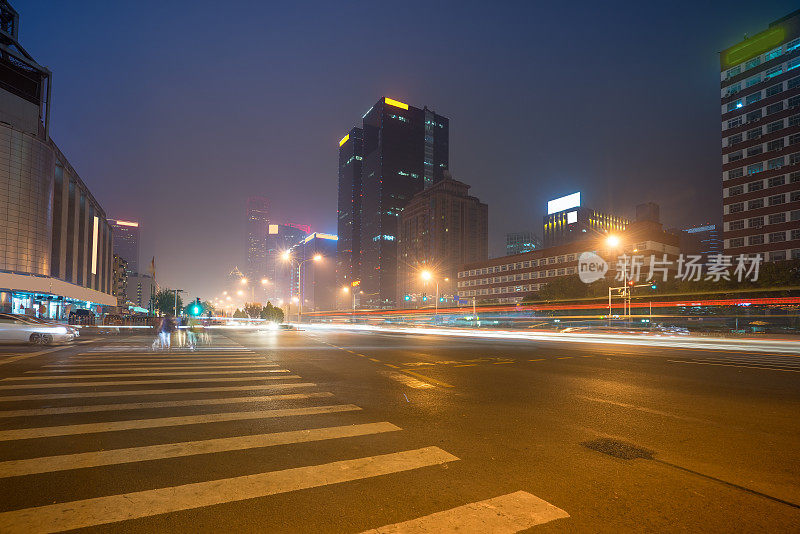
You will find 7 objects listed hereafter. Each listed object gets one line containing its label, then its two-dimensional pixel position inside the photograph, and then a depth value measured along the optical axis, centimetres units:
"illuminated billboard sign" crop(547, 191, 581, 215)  13950
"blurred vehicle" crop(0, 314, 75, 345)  1966
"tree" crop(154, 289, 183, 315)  14775
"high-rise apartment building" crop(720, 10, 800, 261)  6900
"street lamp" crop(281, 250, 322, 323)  4355
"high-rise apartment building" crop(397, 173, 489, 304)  17162
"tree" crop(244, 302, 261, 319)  10579
